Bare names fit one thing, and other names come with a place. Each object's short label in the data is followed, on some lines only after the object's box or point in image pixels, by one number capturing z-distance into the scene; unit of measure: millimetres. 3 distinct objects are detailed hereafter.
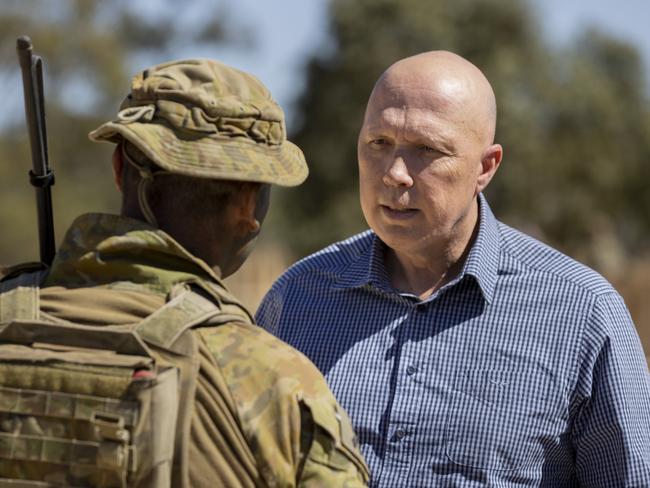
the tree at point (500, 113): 61469
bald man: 7164
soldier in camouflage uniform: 5016
